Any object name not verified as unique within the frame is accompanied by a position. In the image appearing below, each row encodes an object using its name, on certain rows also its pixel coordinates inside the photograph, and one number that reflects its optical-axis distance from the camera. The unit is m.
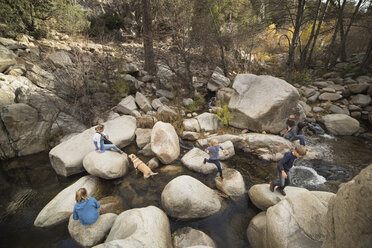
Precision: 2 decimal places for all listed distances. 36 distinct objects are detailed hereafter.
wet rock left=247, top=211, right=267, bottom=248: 3.74
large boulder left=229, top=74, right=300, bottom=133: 7.49
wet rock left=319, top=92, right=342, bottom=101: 10.29
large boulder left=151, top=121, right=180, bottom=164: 6.51
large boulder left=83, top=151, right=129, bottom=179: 5.54
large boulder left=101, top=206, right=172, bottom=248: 3.24
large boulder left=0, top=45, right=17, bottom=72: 8.23
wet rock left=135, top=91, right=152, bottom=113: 9.63
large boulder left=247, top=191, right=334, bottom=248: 3.02
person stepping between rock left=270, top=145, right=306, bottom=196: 3.89
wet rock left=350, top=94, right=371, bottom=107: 9.77
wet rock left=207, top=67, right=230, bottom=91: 11.56
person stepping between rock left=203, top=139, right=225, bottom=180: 5.39
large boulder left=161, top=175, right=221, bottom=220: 4.37
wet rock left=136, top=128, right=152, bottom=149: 7.56
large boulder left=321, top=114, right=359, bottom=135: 8.22
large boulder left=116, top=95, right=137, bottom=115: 9.41
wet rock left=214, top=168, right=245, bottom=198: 5.10
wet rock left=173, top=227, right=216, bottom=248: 3.78
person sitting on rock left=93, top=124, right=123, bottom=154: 5.91
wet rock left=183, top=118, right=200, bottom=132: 8.53
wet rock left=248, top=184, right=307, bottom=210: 4.35
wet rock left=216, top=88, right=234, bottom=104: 10.00
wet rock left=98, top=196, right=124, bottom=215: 4.65
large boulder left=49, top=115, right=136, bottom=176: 6.03
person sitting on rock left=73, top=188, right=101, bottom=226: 3.69
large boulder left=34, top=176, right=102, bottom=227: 4.40
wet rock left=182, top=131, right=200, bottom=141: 8.07
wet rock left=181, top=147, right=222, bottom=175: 6.10
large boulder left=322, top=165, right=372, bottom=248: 1.94
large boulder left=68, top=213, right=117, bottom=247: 3.80
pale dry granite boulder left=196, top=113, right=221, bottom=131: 8.56
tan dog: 5.88
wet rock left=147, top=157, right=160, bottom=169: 6.34
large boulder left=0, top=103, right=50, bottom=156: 7.08
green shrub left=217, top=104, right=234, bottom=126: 8.28
